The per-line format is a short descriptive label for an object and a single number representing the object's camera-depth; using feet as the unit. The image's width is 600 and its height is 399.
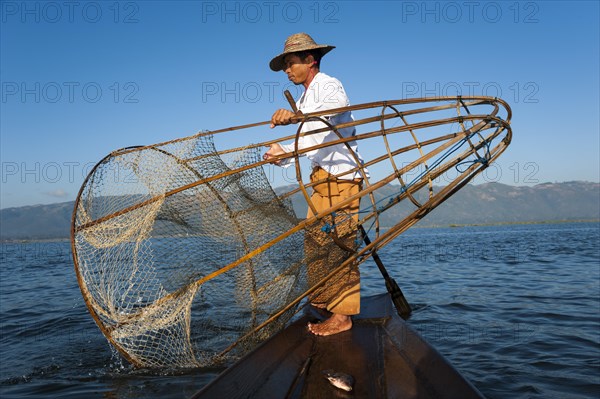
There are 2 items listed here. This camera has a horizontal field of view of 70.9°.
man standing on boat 12.09
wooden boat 7.73
